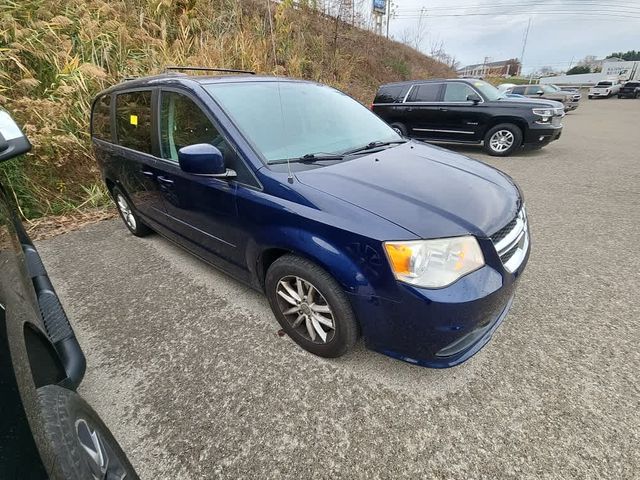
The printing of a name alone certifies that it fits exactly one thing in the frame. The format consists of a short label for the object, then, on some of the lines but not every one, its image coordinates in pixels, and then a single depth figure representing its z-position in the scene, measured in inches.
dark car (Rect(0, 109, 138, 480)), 30.1
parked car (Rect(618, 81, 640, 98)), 1010.1
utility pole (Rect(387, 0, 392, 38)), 588.1
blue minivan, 61.2
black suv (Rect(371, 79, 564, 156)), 264.2
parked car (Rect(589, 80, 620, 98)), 1085.1
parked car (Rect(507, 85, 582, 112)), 623.8
